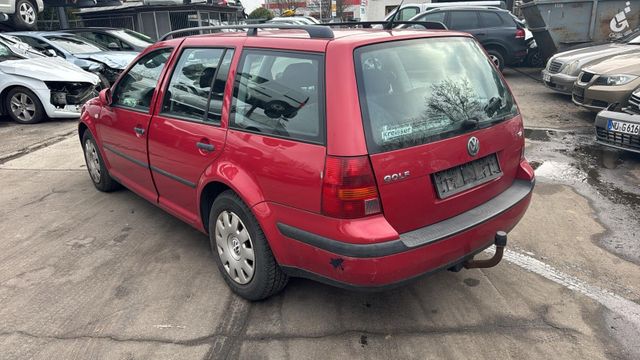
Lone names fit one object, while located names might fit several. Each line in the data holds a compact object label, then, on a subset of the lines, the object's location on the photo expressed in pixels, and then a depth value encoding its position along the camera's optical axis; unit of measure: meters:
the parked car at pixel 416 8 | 14.95
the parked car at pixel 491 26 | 12.04
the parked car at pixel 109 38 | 12.12
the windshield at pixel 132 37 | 12.38
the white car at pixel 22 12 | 12.23
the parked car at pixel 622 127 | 5.16
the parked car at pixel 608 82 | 6.38
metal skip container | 10.80
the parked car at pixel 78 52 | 10.53
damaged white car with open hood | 8.11
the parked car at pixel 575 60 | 8.15
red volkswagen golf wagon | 2.34
